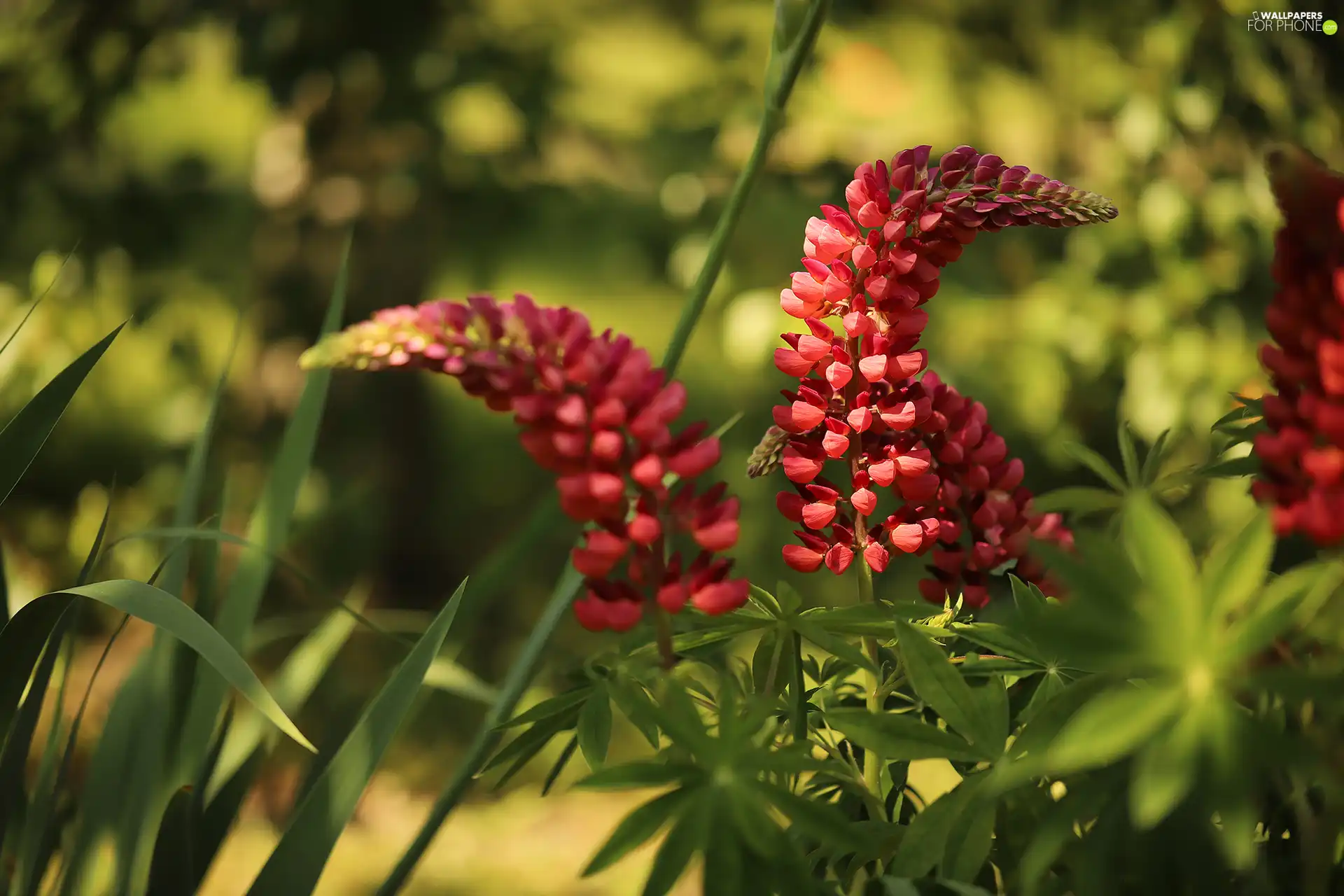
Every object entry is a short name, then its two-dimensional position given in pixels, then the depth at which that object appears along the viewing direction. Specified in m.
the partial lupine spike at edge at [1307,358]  1.80
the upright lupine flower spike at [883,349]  1.89
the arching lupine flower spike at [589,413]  1.83
